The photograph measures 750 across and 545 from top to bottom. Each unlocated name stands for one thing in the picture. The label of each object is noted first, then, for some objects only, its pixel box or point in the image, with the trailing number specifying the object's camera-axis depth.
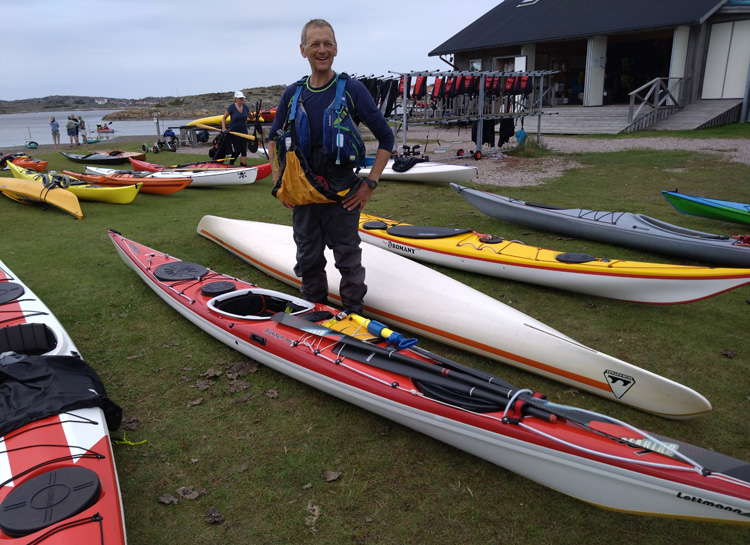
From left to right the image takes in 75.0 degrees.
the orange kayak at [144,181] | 8.47
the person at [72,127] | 17.33
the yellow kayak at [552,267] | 3.71
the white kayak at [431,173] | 9.12
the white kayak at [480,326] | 2.84
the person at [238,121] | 10.39
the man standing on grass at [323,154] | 3.04
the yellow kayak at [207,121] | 16.50
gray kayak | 4.67
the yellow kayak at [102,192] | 7.92
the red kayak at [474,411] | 1.92
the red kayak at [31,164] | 10.93
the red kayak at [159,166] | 9.78
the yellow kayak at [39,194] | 7.44
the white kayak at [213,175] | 9.10
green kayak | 5.77
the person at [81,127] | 18.53
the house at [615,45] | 16.72
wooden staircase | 16.11
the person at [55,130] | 17.33
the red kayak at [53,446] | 1.87
